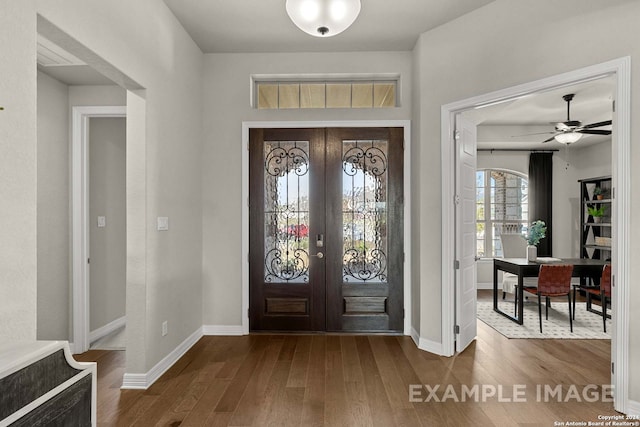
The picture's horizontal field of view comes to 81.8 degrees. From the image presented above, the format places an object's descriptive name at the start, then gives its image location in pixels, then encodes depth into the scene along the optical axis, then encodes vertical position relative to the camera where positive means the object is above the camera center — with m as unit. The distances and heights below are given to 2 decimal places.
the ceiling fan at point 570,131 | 4.66 +1.05
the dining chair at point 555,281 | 4.45 -0.83
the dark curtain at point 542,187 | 6.90 +0.48
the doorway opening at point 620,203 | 2.46 +0.06
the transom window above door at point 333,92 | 4.21 +1.38
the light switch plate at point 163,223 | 3.08 -0.08
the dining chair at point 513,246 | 6.40 -0.58
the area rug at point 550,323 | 4.19 -1.39
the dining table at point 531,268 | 4.63 -0.72
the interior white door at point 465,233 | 3.56 -0.21
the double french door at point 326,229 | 4.12 -0.18
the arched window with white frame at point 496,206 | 7.15 +0.13
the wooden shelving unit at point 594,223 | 6.43 -0.19
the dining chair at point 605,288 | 4.33 -0.89
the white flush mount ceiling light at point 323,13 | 2.21 +1.22
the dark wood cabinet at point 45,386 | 1.17 -0.61
